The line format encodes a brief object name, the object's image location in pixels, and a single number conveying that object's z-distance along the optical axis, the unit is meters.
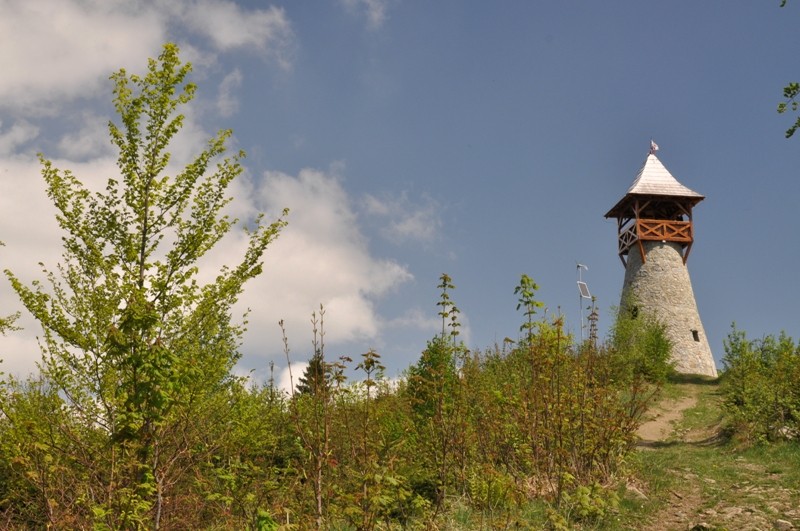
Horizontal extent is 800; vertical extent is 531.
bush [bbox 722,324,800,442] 14.42
